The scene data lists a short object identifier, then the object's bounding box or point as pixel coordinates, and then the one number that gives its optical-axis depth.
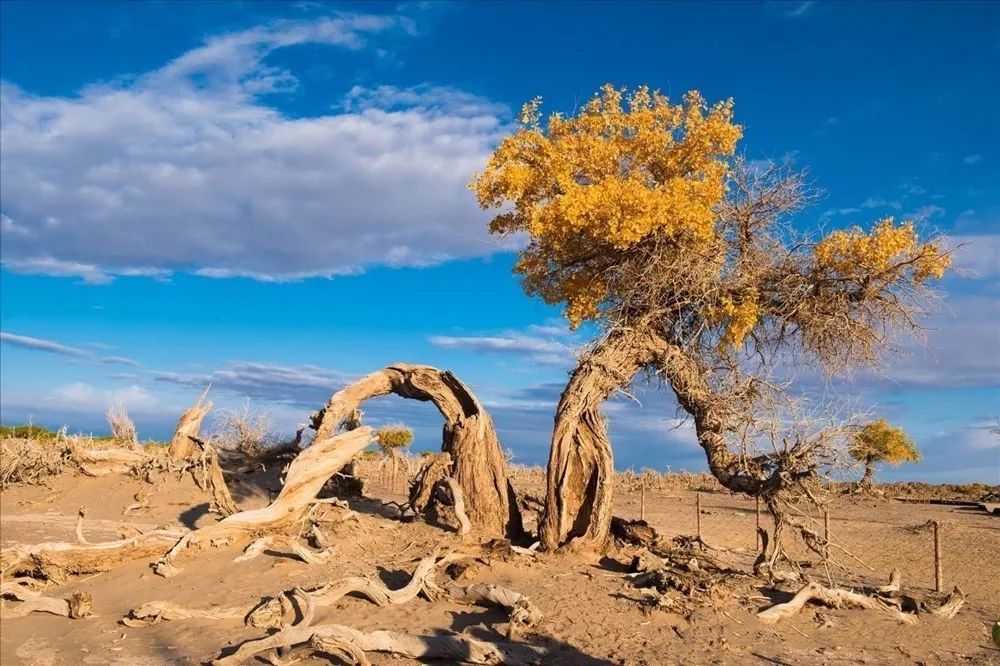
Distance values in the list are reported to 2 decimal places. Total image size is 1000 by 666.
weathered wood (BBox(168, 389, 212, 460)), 20.83
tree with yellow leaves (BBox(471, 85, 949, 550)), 12.93
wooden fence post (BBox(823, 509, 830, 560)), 11.79
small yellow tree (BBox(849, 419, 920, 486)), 32.18
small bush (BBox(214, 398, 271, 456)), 23.14
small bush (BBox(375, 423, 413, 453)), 39.62
